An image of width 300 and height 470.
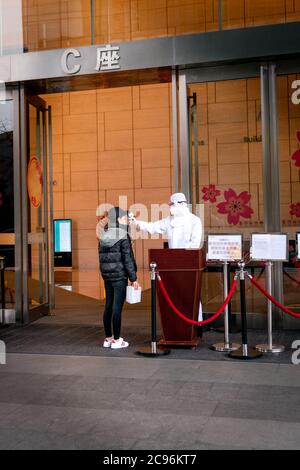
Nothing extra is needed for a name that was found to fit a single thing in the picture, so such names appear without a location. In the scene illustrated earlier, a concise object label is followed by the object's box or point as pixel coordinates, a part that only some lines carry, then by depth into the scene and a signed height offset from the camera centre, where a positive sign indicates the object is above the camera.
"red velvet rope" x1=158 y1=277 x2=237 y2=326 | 6.24 -0.82
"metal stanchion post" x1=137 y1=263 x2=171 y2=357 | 6.43 -1.11
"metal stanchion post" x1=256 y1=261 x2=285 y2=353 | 6.51 -1.30
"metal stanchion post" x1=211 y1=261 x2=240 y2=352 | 6.62 -1.31
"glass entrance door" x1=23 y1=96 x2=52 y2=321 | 9.10 +0.50
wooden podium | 6.68 -0.59
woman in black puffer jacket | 6.71 -0.27
